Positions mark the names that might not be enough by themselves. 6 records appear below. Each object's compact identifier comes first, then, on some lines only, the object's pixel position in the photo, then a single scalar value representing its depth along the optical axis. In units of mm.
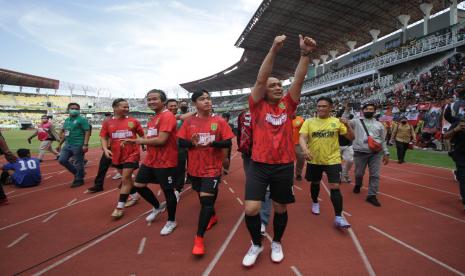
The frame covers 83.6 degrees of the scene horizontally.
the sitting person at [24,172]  6207
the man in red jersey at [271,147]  2576
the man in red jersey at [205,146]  3062
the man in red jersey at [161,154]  3457
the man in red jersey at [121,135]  4314
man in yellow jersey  3631
